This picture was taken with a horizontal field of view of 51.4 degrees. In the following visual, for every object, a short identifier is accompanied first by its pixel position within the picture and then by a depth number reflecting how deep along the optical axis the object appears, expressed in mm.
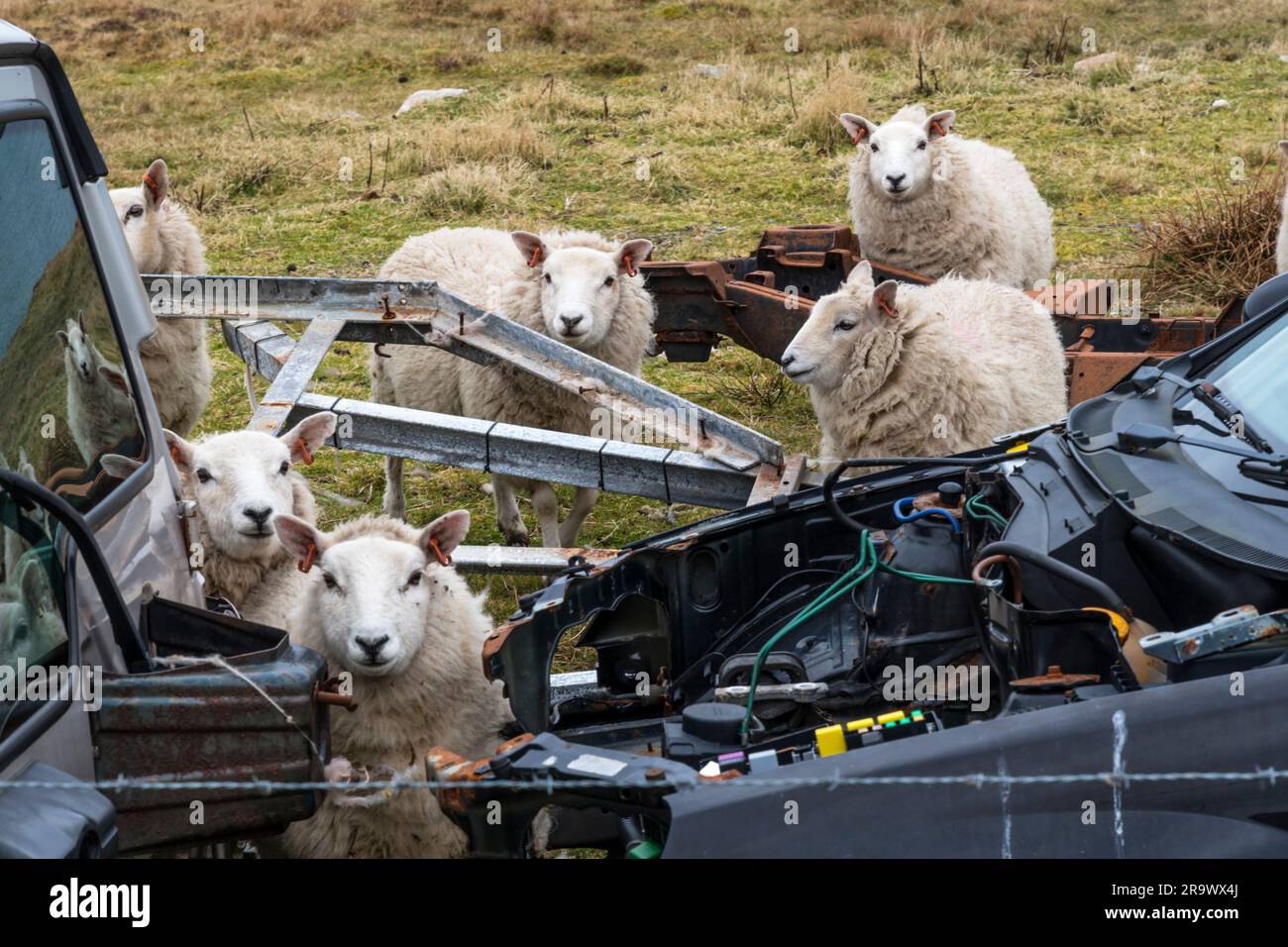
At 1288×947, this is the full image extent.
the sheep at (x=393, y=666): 3871
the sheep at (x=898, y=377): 5484
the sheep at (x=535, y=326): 6664
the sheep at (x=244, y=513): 4695
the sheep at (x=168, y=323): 6902
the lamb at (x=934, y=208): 8055
